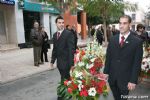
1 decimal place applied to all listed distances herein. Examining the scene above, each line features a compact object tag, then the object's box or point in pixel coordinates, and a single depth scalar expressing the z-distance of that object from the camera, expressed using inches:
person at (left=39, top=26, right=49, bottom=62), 273.2
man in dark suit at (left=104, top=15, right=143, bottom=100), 94.6
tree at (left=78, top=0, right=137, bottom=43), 486.9
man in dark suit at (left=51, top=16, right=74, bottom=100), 130.0
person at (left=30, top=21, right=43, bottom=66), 258.1
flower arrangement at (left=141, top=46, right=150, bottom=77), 163.8
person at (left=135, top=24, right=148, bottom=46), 205.6
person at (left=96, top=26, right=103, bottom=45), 463.2
